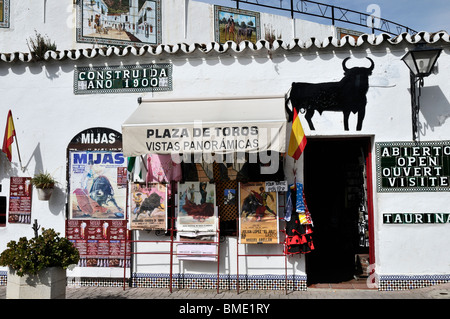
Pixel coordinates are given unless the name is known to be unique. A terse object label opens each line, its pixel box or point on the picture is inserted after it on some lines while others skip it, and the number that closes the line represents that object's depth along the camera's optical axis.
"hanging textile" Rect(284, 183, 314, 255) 7.57
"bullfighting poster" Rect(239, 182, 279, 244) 7.71
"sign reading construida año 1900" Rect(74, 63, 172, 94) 8.25
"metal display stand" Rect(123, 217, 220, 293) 7.82
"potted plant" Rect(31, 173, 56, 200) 8.03
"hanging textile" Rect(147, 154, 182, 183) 8.09
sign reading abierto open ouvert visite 7.59
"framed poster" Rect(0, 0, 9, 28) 13.18
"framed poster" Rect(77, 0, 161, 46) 13.52
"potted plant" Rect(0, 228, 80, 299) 5.88
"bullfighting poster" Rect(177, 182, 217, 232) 7.91
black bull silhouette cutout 7.81
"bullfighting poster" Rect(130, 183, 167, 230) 7.94
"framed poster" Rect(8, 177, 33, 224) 8.32
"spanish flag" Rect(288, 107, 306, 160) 7.41
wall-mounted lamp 7.26
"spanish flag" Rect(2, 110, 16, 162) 8.17
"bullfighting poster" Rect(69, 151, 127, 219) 8.17
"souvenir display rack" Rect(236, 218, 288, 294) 7.71
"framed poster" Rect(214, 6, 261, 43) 15.33
